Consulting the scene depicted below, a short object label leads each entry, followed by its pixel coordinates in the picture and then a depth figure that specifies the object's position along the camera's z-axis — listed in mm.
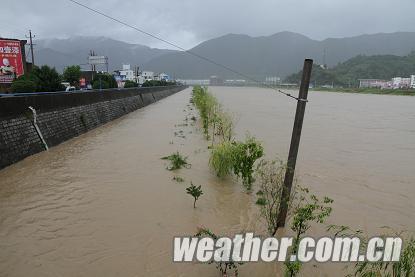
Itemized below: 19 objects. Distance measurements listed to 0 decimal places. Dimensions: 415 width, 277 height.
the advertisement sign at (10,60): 27188
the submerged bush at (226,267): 4668
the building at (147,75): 113025
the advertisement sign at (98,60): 65062
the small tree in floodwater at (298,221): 4200
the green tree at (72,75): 36250
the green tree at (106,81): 37031
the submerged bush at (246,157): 8023
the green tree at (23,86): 21562
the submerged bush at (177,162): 10766
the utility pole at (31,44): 41656
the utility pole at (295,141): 5508
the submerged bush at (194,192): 7402
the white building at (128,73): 101619
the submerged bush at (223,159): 8953
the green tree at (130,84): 48406
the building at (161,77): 116025
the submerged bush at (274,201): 6117
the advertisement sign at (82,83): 39119
